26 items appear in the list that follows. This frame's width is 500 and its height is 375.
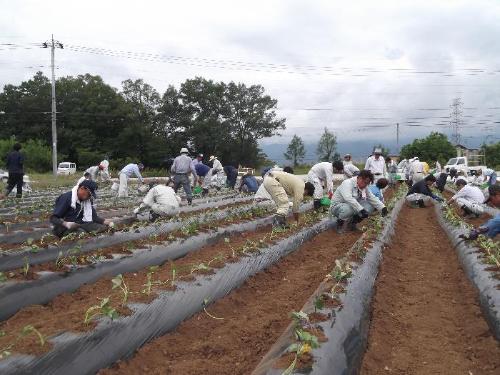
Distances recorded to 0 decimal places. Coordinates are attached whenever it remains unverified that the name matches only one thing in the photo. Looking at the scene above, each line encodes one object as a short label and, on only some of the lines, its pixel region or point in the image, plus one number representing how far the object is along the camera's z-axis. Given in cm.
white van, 3687
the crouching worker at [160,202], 845
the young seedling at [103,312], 312
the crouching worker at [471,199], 989
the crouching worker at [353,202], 765
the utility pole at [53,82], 2623
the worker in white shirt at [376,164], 1259
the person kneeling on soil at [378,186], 923
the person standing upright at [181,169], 1121
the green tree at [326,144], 6825
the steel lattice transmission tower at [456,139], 5461
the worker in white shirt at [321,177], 970
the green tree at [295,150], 7538
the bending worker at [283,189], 799
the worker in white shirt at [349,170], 1102
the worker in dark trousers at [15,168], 1214
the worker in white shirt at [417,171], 1376
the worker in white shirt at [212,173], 1563
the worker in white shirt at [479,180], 1844
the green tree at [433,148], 4761
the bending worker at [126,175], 1313
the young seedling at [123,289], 341
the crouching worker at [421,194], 1272
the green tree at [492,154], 5018
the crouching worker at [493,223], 561
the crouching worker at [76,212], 618
